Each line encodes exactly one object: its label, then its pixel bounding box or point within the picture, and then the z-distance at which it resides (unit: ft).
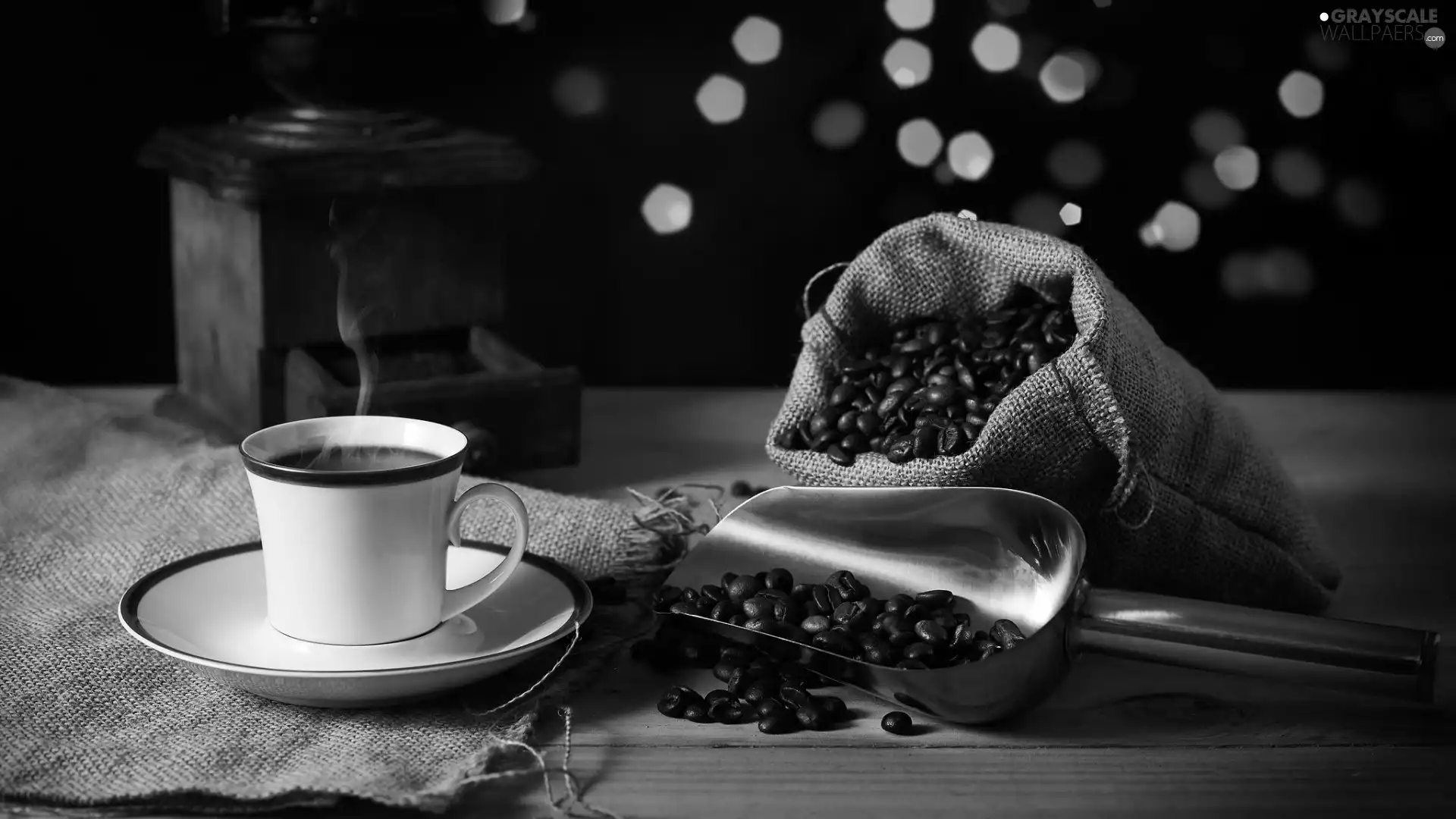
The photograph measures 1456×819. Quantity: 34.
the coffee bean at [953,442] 3.56
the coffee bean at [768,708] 3.31
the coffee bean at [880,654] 3.32
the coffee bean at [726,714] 3.33
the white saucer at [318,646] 3.20
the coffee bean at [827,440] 3.70
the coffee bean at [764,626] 3.37
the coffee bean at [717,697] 3.34
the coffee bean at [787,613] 3.42
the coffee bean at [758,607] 3.41
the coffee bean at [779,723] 3.30
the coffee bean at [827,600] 3.46
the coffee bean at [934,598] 3.46
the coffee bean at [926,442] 3.58
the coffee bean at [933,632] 3.34
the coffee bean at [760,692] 3.34
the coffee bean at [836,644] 3.34
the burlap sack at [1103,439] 3.53
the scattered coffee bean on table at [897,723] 3.30
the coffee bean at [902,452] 3.59
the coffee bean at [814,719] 3.31
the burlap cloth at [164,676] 3.14
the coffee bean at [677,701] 3.34
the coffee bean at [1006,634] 3.36
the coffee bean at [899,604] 3.42
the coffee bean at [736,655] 3.43
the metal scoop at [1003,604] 3.24
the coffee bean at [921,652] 3.31
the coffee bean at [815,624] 3.39
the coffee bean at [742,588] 3.48
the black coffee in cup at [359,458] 3.34
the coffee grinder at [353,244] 4.15
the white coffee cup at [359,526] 3.25
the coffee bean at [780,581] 3.51
